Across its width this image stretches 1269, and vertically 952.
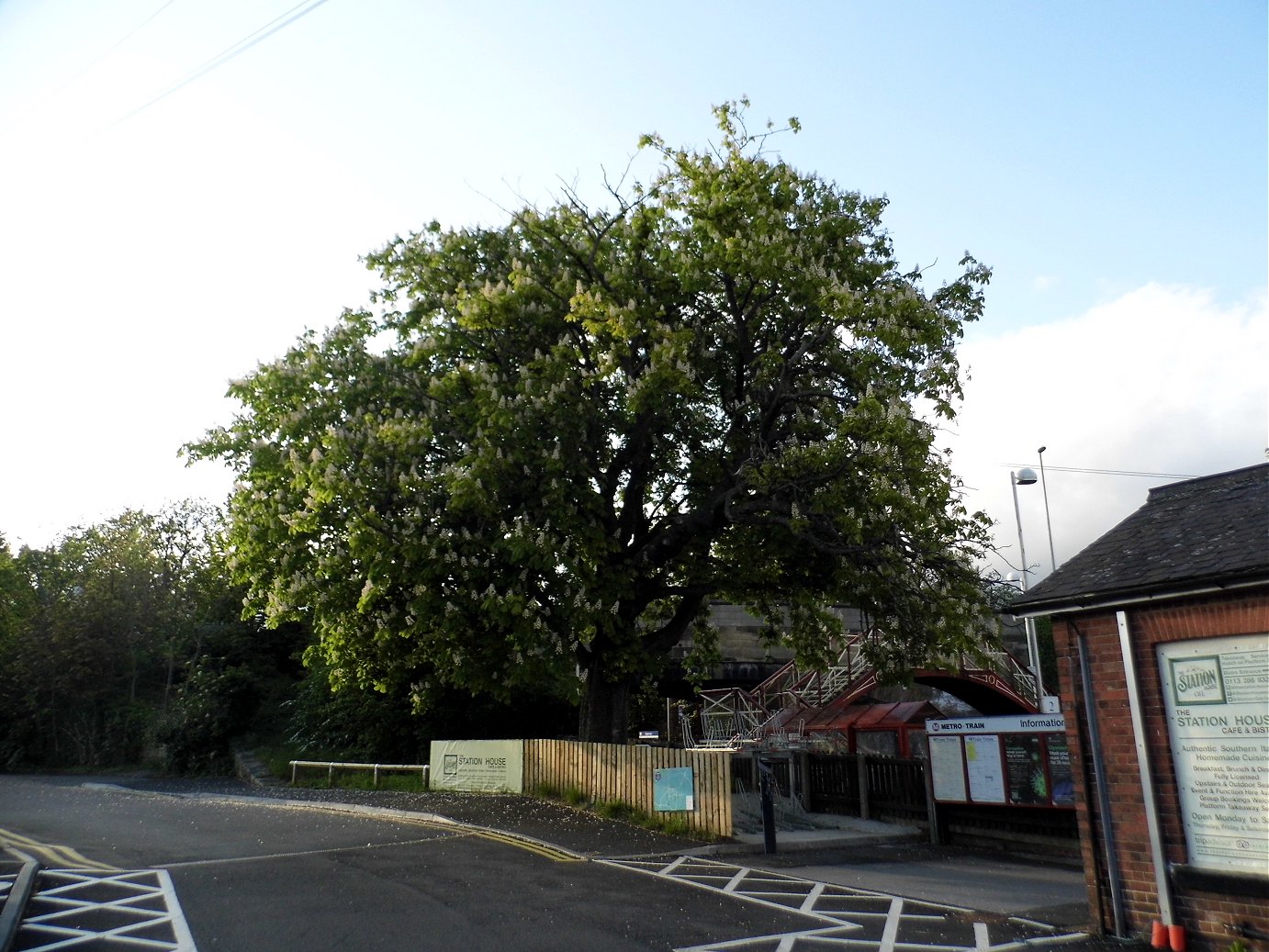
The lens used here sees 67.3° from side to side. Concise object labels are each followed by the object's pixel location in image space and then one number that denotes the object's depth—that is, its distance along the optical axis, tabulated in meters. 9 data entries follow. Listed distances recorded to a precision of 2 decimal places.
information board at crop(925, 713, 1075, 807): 14.78
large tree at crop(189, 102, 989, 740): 15.77
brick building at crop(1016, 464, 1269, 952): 7.96
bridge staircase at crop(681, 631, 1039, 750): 25.23
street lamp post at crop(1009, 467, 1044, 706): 27.23
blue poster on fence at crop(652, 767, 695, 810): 15.90
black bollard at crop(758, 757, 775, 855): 14.40
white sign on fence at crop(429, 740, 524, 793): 21.81
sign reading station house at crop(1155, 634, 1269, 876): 7.86
